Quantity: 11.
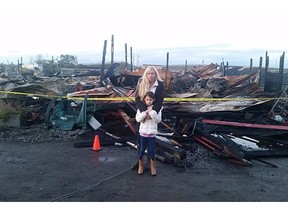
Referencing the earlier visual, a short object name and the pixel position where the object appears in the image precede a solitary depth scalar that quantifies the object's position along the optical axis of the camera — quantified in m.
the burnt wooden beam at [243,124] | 7.88
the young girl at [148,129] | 5.47
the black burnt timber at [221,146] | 6.54
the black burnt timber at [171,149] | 6.55
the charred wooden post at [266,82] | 14.44
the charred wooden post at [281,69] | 14.02
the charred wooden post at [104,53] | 17.57
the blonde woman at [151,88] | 5.57
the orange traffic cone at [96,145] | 7.62
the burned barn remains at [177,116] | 7.35
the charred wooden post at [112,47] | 23.78
